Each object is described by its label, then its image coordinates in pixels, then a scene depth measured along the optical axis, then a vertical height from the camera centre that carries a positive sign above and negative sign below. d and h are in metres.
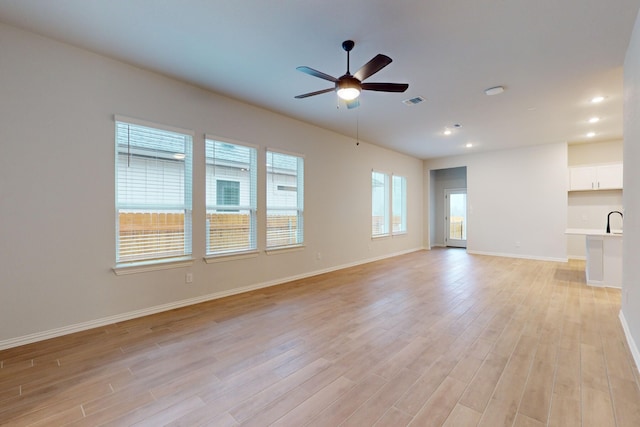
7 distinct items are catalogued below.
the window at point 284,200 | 5.04 +0.27
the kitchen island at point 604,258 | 4.59 -0.74
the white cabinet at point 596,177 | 6.76 +0.88
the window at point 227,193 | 4.32 +0.35
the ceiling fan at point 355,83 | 2.56 +1.28
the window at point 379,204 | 7.52 +0.28
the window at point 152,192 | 3.45 +0.30
